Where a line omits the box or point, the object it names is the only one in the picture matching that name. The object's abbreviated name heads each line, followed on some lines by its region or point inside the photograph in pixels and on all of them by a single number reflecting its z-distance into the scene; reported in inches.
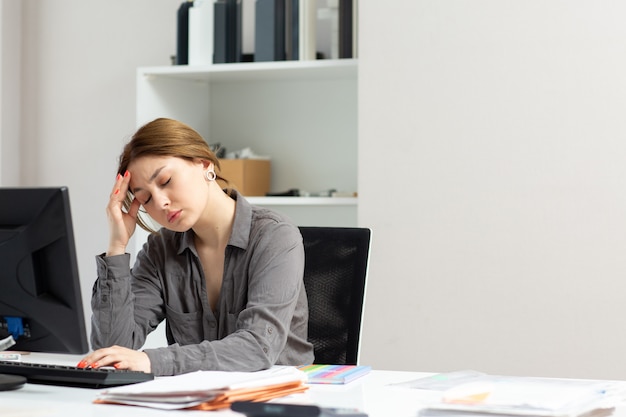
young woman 129.3
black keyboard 112.3
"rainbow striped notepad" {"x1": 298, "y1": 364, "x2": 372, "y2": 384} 115.6
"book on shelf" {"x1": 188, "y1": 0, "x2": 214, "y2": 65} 176.9
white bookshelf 183.7
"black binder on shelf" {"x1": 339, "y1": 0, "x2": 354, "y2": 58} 169.8
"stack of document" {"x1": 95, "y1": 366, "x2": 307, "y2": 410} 105.3
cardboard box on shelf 180.4
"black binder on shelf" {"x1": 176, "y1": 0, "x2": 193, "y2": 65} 178.7
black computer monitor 110.7
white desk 104.9
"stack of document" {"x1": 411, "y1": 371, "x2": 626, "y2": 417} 102.5
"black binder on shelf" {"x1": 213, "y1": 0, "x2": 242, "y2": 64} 175.4
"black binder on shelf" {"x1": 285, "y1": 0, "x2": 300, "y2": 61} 172.6
